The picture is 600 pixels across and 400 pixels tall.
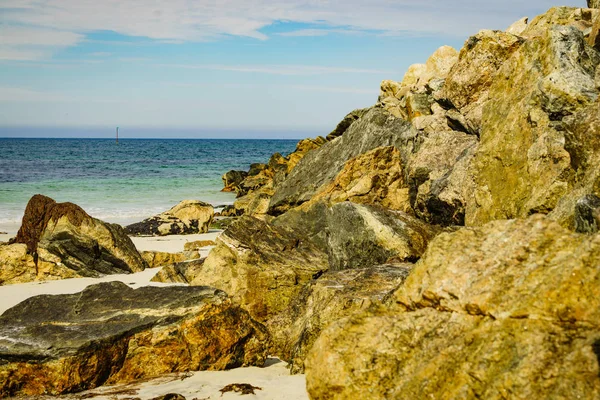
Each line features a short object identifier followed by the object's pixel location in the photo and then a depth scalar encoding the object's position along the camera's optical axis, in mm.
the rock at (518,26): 24445
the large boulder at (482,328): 3930
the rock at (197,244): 18881
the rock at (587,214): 5248
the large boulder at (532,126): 9250
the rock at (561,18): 18814
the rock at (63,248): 14492
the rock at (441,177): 11945
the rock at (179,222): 23078
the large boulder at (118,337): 7488
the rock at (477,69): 16750
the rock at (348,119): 24875
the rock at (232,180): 47938
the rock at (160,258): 16562
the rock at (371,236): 10797
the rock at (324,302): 8078
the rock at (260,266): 10898
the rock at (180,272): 13323
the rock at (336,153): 16703
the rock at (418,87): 19219
